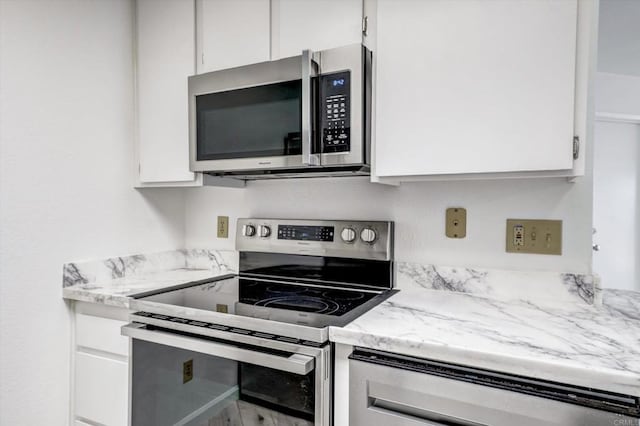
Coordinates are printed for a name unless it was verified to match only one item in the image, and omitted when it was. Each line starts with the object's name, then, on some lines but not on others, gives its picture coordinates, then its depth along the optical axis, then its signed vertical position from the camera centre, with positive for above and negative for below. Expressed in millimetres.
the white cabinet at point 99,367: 1371 -630
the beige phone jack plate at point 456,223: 1412 -76
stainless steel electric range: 1021 -376
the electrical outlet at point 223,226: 1910 -132
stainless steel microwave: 1230 +304
